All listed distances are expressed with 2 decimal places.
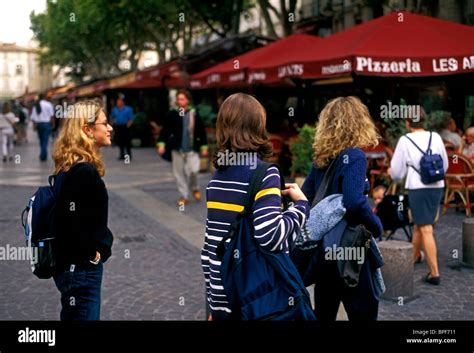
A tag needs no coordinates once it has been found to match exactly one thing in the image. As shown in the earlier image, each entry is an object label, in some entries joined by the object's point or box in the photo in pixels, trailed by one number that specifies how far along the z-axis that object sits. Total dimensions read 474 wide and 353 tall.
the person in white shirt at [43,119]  18.75
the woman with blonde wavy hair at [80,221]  3.49
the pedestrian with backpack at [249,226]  2.96
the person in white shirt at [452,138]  10.05
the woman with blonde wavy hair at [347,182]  3.70
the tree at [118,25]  25.12
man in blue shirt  19.48
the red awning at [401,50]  9.36
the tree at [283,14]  19.50
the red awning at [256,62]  12.43
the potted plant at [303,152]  10.88
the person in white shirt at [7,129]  18.88
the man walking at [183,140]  10.66
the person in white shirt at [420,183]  5.87
